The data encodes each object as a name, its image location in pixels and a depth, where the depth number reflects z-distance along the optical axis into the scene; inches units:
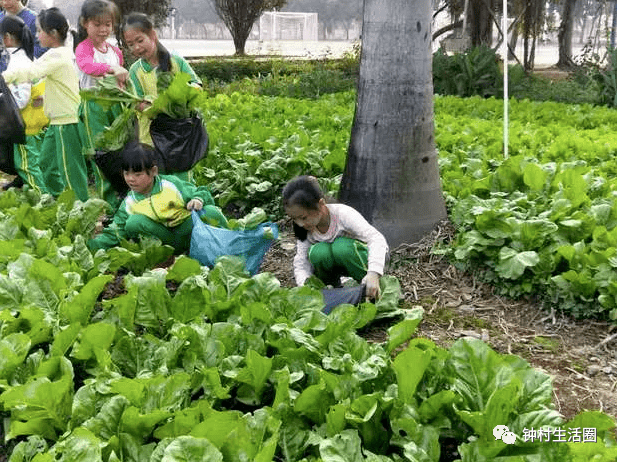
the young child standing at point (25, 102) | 250.0
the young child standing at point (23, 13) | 289.2
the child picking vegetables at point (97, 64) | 213.6
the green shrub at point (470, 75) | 538.3
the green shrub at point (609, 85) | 466.3
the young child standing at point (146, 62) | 199.6
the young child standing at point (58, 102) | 232.7
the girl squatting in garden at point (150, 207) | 184.5
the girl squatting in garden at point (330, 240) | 156.4
